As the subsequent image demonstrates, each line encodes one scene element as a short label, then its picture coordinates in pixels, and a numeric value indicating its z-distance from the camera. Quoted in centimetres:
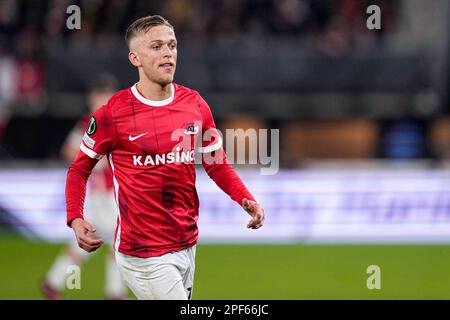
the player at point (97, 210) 1714
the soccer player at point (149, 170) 1002
